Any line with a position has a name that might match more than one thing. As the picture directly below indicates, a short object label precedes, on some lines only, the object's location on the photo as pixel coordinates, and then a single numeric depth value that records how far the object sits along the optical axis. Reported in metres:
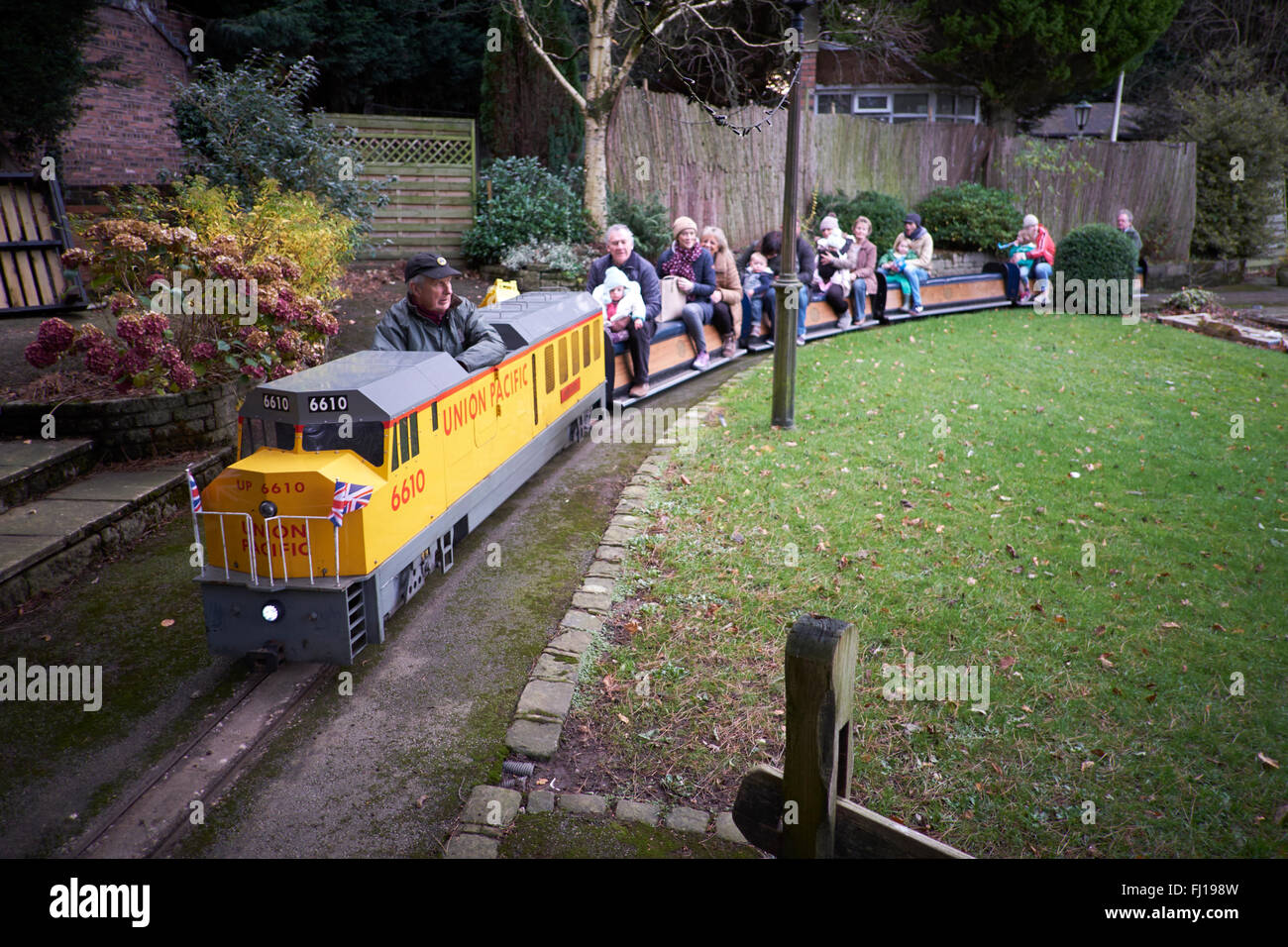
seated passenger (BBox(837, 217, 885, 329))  13.48
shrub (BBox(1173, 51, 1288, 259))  21.64
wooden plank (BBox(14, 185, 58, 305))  9.54
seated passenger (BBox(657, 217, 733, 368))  10.76
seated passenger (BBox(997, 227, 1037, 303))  15.84
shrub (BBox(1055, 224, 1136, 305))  15.48
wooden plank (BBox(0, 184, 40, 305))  9.41
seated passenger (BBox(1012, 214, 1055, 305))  15.69
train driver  6.14
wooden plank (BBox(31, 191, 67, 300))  9.67
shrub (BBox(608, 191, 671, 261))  14.84
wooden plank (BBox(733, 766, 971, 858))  2.35
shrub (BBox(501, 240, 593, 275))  13.12
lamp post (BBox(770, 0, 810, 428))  7.22
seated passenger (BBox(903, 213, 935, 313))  14.34
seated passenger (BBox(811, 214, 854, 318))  13.18
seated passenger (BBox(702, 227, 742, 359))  10.95
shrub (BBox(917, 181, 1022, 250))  19.97
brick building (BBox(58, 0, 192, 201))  16.58
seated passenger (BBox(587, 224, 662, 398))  9.37
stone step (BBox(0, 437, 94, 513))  5.93
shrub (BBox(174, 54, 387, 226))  10.82
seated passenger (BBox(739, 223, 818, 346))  11.60
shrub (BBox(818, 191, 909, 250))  18.64
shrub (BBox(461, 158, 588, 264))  13.99
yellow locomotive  4.34
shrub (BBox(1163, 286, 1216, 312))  15.80
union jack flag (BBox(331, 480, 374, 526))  4.23
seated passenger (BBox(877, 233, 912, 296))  14.30
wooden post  2.43
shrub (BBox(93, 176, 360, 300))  8.23
